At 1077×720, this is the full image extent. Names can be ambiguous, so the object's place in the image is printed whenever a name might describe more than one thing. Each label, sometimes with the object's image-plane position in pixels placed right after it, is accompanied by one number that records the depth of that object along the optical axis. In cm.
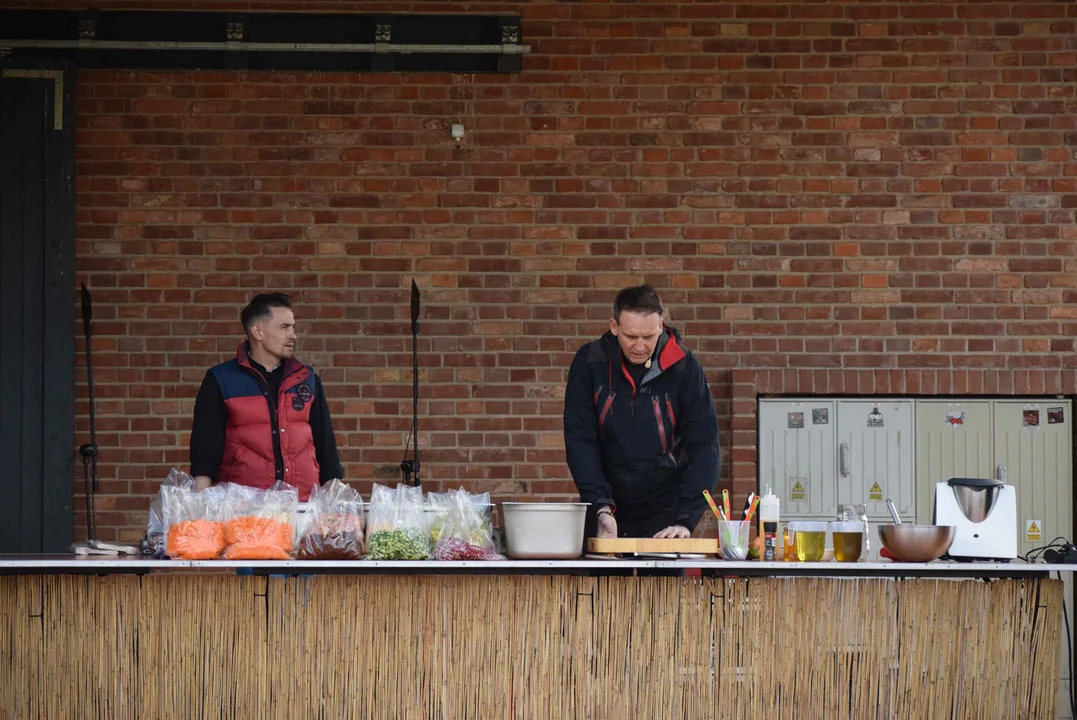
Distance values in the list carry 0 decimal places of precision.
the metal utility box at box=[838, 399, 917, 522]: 1275
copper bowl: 806
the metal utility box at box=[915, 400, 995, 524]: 1273
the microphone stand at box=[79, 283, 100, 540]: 1167
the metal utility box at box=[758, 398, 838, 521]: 1271
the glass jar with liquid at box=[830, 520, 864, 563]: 808
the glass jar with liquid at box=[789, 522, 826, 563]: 825
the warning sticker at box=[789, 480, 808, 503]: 1270
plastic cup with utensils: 840
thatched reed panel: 800
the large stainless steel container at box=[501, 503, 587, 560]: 795
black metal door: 1245
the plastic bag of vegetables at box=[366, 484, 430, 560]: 805
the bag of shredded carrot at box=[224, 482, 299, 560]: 797
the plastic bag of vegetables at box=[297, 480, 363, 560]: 803
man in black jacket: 966
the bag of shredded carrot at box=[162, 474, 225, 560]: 800
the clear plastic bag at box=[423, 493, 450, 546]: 827
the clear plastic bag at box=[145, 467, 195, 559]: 823
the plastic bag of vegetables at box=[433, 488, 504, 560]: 806
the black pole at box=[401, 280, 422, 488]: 1214
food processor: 834
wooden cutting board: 821
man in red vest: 1005
